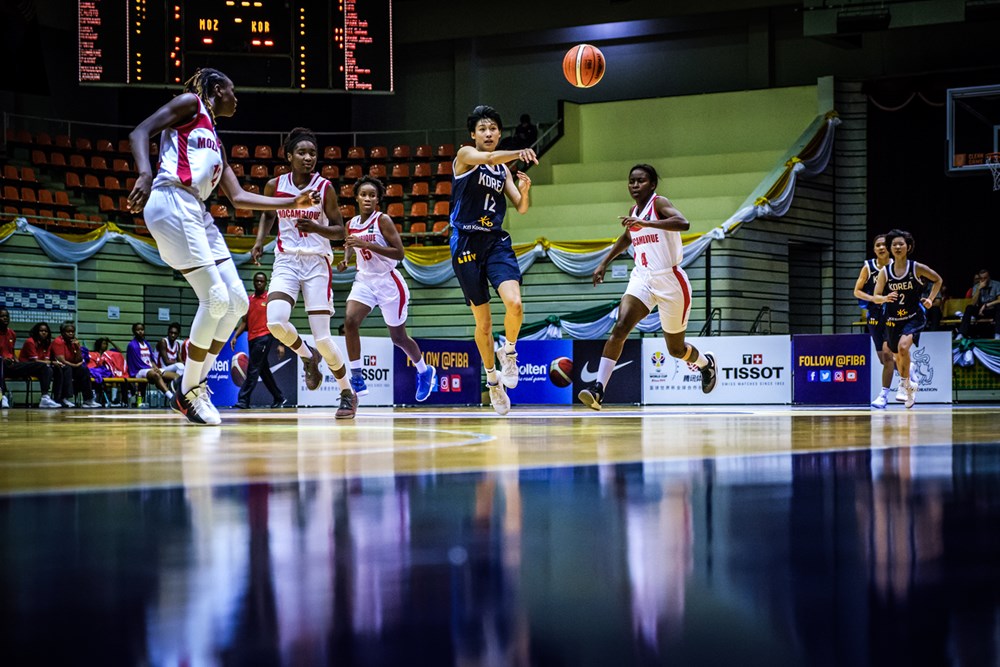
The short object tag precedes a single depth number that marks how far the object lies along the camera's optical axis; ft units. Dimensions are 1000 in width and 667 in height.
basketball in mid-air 55.11
